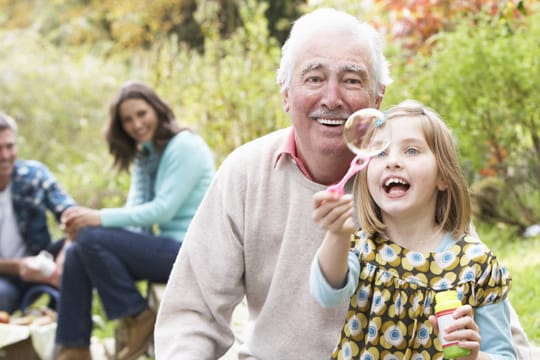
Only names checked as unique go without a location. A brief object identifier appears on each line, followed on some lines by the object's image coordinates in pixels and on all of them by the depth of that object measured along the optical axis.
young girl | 1.98
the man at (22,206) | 5.07
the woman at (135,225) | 4.34
